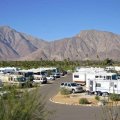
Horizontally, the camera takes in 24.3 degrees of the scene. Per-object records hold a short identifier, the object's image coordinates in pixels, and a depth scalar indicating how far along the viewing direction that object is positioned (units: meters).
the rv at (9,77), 39.27
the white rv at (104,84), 28.39
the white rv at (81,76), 39.96
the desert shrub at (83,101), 25.47
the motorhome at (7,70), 50.89
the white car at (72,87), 33.14
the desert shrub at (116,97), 24.08
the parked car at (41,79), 43.77
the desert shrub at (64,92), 31.16
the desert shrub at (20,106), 9.95
